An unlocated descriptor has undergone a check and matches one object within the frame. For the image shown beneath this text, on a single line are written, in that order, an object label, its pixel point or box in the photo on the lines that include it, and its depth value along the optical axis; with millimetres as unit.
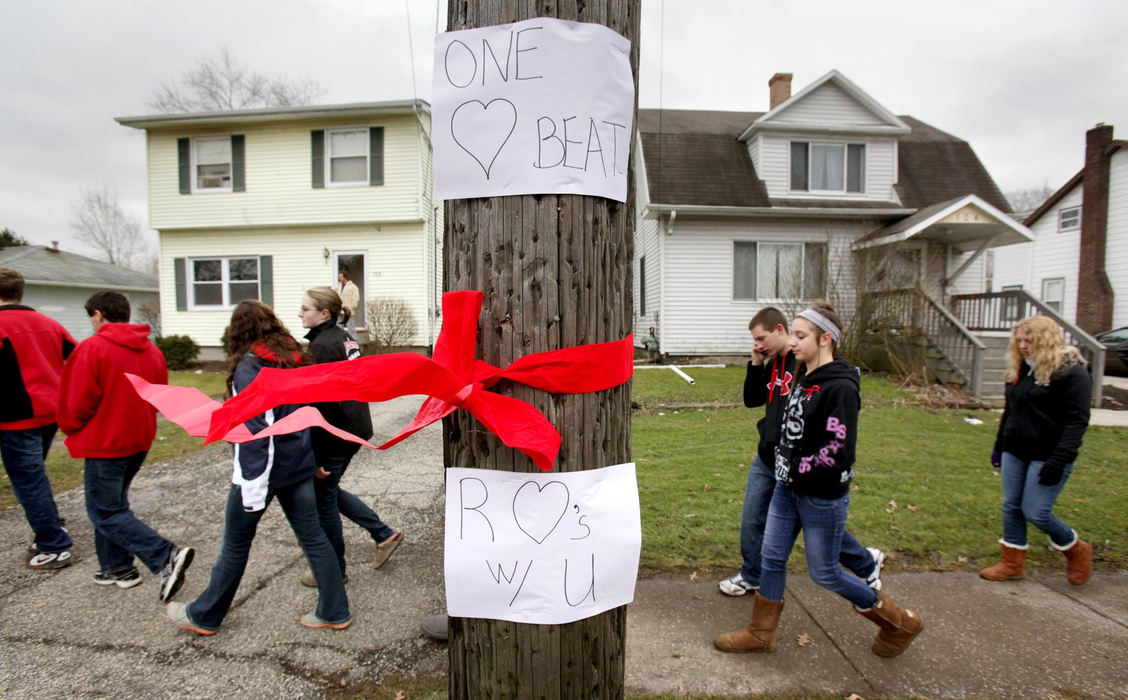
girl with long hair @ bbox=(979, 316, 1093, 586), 3586
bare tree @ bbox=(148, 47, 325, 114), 26281
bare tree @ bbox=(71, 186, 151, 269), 44875
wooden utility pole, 1401
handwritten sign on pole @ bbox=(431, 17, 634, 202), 1351
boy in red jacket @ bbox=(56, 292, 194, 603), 3514
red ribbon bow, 1320
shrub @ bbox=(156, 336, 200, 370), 15305
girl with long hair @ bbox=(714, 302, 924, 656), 2752
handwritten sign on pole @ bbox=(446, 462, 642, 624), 1407
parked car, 14430
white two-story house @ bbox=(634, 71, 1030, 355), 14172
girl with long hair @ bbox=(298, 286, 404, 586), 3455
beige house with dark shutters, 15570
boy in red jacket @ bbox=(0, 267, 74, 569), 3998
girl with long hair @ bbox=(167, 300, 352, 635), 2945
